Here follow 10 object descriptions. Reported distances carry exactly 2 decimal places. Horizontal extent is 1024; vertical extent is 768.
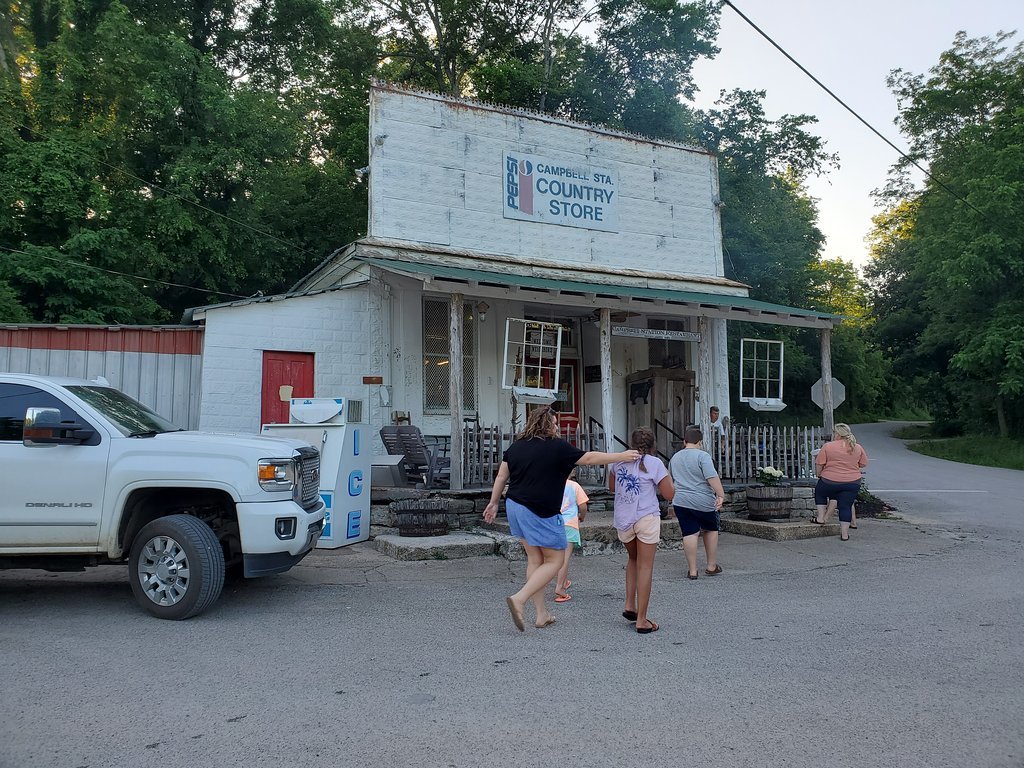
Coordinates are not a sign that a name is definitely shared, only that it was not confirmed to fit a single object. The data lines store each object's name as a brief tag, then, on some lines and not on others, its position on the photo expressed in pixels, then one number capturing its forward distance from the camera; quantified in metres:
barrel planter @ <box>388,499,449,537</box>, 9.17
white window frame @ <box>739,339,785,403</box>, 13.52
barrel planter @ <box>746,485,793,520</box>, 11.14
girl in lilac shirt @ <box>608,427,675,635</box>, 5.75
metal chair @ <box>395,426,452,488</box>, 10.66
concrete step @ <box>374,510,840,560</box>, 8.60
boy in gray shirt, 7.84
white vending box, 9.01
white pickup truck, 5.86
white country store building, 11.72
